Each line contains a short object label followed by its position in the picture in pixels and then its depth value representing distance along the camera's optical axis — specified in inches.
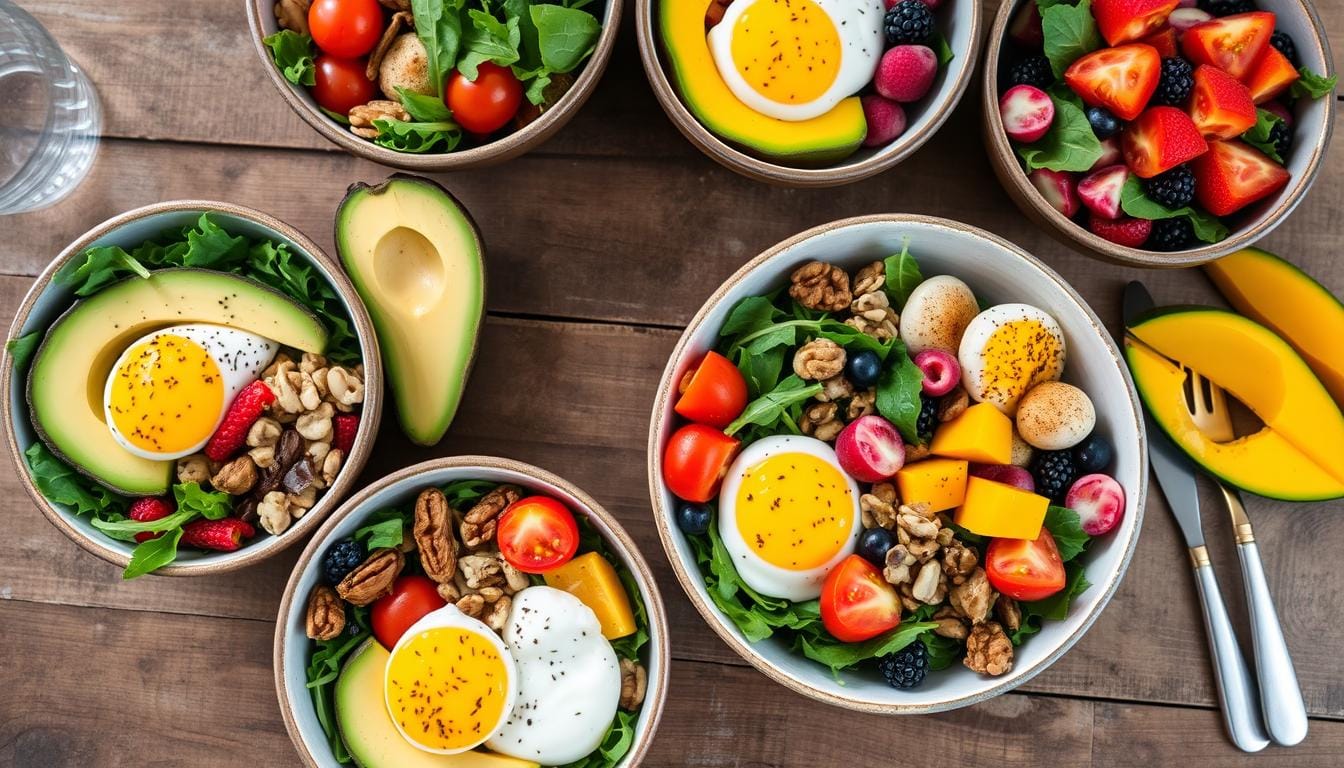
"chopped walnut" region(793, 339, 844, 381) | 25.5
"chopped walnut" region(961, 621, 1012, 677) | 25.2
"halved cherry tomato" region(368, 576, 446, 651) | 25.9
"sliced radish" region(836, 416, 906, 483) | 25.2
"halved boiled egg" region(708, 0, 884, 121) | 25.5
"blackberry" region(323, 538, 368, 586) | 25.4
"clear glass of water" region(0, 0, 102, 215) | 28.3
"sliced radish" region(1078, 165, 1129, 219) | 25.9
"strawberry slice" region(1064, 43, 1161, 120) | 25.3
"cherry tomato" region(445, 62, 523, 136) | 25.9
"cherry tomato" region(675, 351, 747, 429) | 25.3
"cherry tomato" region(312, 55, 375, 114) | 26.4
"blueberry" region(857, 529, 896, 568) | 25.3
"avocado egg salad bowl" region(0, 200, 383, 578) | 25.3
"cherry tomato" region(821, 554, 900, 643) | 25.0
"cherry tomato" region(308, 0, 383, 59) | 25.9
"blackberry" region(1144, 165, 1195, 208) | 25.7
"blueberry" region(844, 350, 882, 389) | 25.5
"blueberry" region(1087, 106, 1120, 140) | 25.7
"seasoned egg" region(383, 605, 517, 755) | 25.0
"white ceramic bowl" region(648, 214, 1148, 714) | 25.0
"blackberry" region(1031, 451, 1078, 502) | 25.6
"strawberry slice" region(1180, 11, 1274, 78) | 25.8
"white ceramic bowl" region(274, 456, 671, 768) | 25.1
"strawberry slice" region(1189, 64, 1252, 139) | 25.4
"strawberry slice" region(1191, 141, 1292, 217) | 25.9
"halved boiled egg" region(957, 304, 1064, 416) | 25.5
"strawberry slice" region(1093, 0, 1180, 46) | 25.5
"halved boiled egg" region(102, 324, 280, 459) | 25.1
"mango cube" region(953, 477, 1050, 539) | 24.9
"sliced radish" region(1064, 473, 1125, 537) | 25.4
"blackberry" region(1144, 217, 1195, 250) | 26.2
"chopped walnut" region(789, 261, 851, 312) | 25.8
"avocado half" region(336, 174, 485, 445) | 25.9
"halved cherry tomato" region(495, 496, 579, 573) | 25.3
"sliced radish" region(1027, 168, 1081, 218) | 26.2
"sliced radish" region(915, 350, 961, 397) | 25.5
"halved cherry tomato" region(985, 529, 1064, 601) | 25.0
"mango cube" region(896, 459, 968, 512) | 25.3
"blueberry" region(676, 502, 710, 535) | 25.6
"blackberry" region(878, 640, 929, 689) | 25.2
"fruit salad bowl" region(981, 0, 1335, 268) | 25.6
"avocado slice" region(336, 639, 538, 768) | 25.7
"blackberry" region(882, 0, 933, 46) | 25.7
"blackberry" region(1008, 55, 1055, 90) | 26.2
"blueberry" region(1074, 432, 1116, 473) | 25.6
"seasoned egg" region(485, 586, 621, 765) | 25.6
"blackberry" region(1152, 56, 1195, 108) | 25.6
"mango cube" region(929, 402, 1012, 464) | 25.1
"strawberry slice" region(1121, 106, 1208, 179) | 25.4
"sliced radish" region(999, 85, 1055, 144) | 25.7
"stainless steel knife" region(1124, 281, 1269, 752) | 27.5
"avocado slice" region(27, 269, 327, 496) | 25.4
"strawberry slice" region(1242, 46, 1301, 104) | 25.9
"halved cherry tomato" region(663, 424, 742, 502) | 25.3
